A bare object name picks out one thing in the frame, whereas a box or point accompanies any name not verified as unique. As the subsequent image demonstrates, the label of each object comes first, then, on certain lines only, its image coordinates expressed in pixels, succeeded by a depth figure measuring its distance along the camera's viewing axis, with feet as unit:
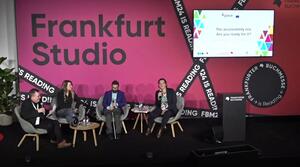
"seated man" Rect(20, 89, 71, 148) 22.09
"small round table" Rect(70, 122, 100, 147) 22.56
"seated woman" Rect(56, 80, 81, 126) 24.74
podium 23.67
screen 27.71
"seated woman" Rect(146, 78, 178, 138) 25.03
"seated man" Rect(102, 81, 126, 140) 24.68
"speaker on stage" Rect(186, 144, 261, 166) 14.94
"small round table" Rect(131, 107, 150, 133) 25.93
